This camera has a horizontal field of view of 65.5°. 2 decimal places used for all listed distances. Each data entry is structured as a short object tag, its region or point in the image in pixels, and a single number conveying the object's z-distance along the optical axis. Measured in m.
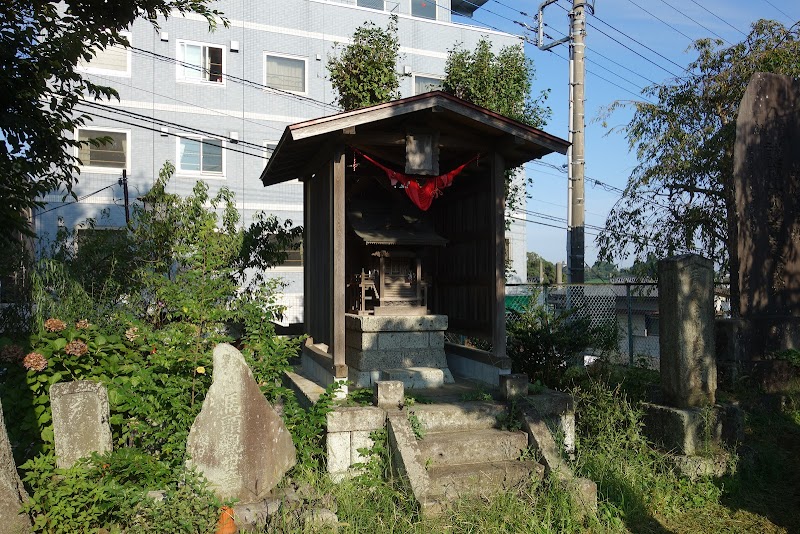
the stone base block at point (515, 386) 7.38
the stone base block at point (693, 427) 7.07
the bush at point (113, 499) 4.84
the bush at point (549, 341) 9.73
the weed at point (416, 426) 6.64
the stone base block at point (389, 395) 6.86
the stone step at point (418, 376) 8.66
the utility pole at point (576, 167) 13.98
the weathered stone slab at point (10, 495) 4.73
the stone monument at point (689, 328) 7.27
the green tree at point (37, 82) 6.78
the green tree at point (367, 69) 12.78
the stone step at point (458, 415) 6.97
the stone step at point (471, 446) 6.52
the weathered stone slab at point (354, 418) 6.46
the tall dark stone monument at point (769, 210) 9.54
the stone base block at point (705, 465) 6.88
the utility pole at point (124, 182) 17.52
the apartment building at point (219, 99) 20.55
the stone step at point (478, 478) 6.05
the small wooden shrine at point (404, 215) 8.28
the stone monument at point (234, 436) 5.28
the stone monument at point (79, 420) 5.26
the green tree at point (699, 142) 12.66
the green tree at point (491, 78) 13.78
